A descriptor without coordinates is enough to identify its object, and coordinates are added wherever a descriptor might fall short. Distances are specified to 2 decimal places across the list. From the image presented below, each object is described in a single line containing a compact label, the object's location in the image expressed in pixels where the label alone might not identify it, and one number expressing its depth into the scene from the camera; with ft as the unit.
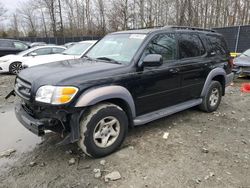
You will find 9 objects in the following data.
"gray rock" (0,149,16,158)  11.29
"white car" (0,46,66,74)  33.19
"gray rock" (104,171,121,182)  9.07
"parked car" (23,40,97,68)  28.55
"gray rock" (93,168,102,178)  9.26
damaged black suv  9.25
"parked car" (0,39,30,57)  40.42
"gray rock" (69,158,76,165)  10.21
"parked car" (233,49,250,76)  27.63
